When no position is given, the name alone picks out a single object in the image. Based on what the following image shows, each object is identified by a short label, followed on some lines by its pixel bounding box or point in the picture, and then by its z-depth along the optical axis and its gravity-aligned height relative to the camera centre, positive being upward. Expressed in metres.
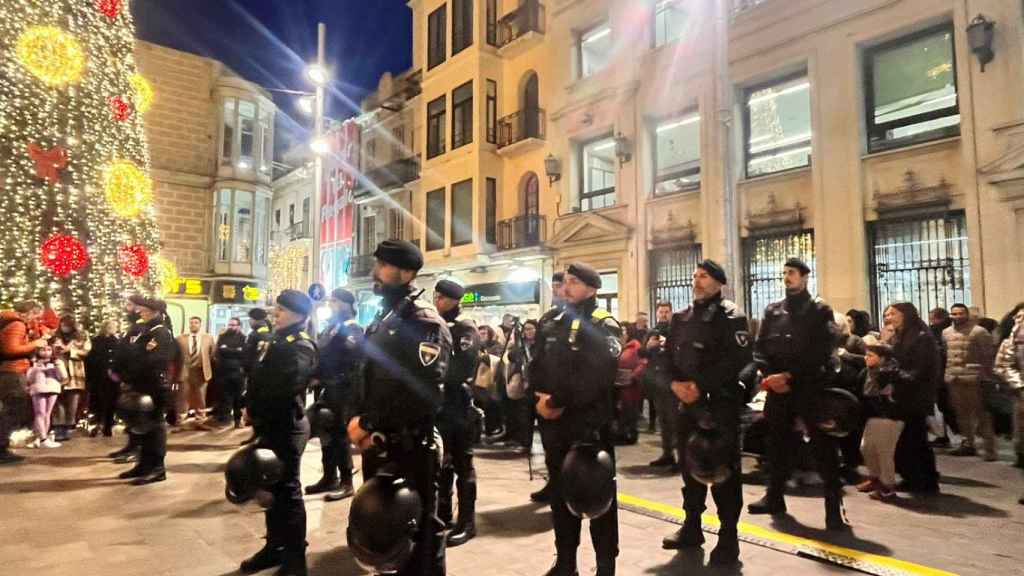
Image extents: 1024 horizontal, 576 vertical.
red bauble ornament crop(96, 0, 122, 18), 13.16 +6.55
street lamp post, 15.63 +5.00
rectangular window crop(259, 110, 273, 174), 31.89 +9.26
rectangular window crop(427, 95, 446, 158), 23.55 +7.31
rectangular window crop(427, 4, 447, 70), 23.81 +10.75
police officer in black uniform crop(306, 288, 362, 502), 6.39 -0.55
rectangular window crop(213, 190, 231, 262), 29.59 +4.65
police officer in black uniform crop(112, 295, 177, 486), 7.12 -0.50
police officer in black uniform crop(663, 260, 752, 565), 4.56 -0.37
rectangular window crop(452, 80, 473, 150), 22.00 +7.30
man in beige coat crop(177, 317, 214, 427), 12.18 -0.77
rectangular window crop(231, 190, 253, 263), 30.08 +4.75
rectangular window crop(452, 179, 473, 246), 21.91 +3.91
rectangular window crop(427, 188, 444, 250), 23.44 +3.91
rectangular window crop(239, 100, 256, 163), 30.50 +9.31
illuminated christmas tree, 11.22 +3.13
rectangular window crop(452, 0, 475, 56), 22.52 +10.58
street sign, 13.52 +0.75
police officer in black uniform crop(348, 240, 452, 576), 3.29 -0.39
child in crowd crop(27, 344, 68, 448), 9.54 -0.88
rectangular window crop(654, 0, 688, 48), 15.94 +7.57
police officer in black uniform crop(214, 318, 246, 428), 11.76 -0.71
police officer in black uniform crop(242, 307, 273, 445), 7.32 +0.01
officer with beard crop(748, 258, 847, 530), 5.27 -0.40
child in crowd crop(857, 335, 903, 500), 6.19 -0.95
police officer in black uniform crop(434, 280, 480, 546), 5.18 -0.68
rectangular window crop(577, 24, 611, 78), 18.03 +7.82
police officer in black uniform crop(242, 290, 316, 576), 4.37 -0.65
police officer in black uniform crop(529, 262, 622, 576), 3.98 -0.47
